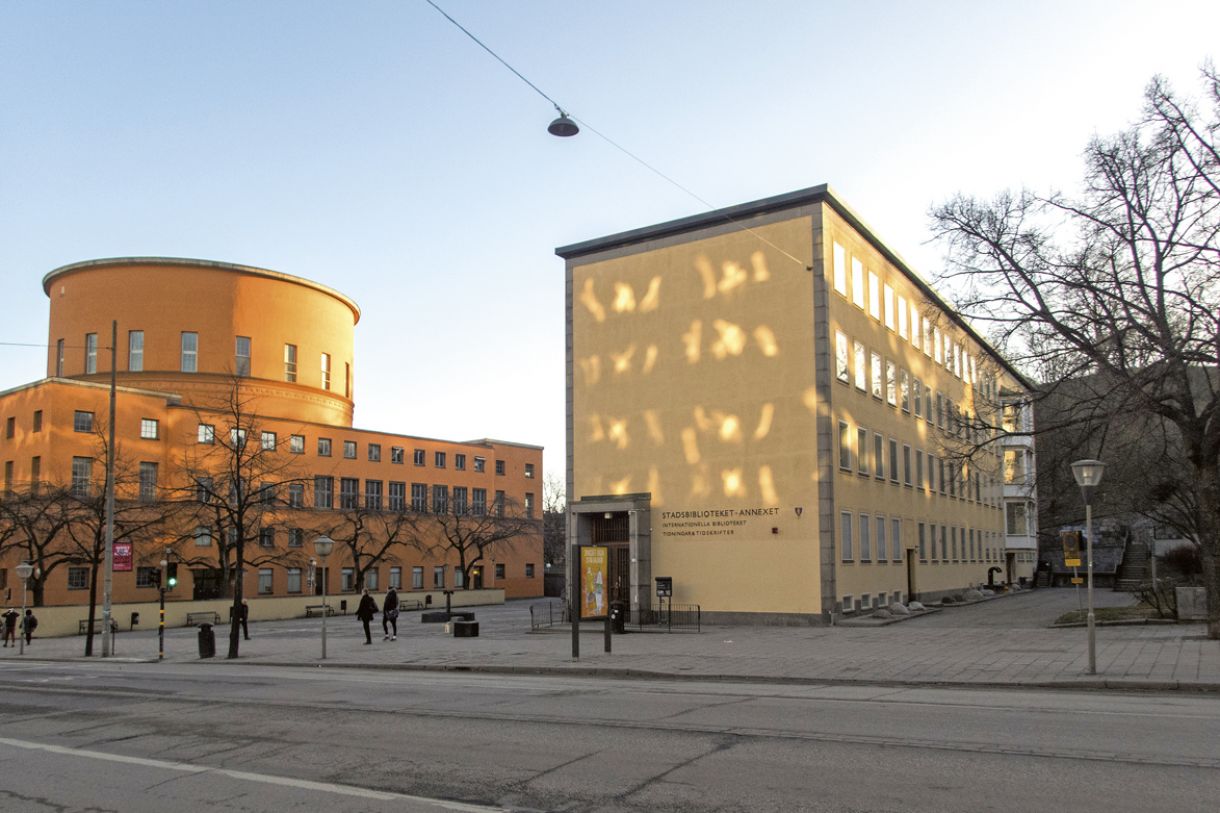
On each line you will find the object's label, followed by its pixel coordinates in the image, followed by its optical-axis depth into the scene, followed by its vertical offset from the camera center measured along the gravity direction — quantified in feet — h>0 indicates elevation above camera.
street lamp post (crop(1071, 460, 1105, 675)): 57.26 +3.14
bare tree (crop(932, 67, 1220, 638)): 73.61 +17.66
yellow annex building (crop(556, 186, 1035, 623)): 107.65 +13.73
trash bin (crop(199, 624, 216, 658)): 96.37 -10.71
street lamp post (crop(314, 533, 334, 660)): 85.66 -1.27
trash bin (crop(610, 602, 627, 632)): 100.12 -8.72
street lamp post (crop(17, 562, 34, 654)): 117.54 -4.65
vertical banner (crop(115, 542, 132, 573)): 105.91 -2.61
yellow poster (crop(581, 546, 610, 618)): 88.89 -4.43
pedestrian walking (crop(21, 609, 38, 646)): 129.35 -12.13
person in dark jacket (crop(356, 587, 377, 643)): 107.27 -8.48
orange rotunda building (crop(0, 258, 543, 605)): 180.55 +19.08
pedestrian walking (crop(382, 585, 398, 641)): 109.60 -8.78
